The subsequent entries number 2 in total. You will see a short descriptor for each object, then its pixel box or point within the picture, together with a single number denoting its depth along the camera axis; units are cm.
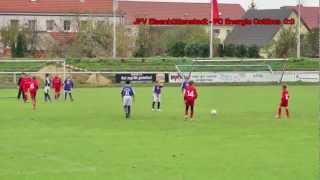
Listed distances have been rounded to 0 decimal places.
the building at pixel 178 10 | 13301
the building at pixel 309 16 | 13925
